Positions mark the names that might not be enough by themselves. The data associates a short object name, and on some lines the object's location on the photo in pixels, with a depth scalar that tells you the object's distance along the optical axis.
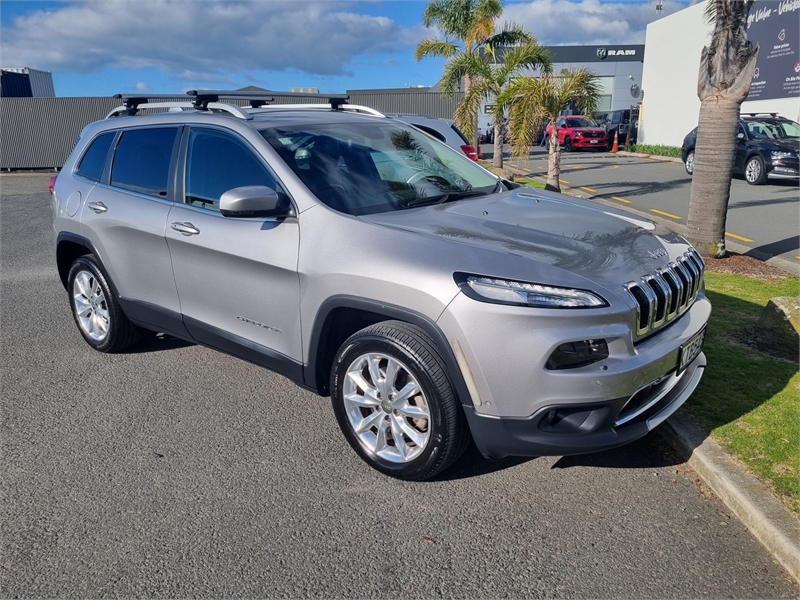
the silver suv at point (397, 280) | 3.04
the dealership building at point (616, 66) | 49.12
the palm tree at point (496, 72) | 17.08
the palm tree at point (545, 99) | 13.15
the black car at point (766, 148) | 15.56
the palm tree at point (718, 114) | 7.59
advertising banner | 21.59
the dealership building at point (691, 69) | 21.95
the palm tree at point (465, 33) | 21.23
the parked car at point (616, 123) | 33.50
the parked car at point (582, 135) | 32.72
